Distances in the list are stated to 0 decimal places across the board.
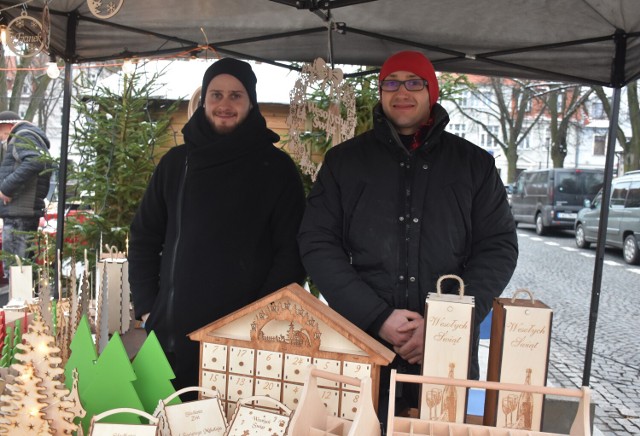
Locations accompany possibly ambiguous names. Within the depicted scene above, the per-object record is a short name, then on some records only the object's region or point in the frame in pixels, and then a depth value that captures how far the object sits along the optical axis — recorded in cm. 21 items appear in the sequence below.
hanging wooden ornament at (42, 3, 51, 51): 238
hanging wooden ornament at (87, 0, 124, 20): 203
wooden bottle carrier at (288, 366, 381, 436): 98
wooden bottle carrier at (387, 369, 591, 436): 100
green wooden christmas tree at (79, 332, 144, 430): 117
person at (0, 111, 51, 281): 541
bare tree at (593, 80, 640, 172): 1524
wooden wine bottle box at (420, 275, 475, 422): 110
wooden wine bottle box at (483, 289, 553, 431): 112
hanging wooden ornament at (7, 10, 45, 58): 231
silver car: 1067
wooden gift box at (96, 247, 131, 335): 226
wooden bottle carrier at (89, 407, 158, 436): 103
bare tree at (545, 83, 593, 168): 2150
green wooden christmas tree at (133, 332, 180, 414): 123
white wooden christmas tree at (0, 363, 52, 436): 107
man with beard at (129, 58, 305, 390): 183
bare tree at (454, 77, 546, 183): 2508
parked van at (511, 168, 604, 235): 1467
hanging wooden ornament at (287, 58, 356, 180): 304
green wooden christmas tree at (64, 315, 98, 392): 121
